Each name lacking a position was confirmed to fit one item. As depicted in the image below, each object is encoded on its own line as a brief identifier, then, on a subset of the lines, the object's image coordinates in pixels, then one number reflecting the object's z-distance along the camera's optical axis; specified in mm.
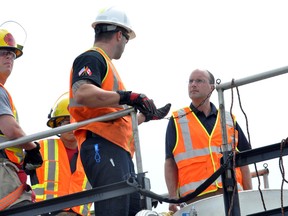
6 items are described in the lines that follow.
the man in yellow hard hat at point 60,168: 14015
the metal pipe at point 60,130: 10225
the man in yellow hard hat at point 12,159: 11007
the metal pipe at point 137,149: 9910
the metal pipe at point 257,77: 9491
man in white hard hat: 10145
